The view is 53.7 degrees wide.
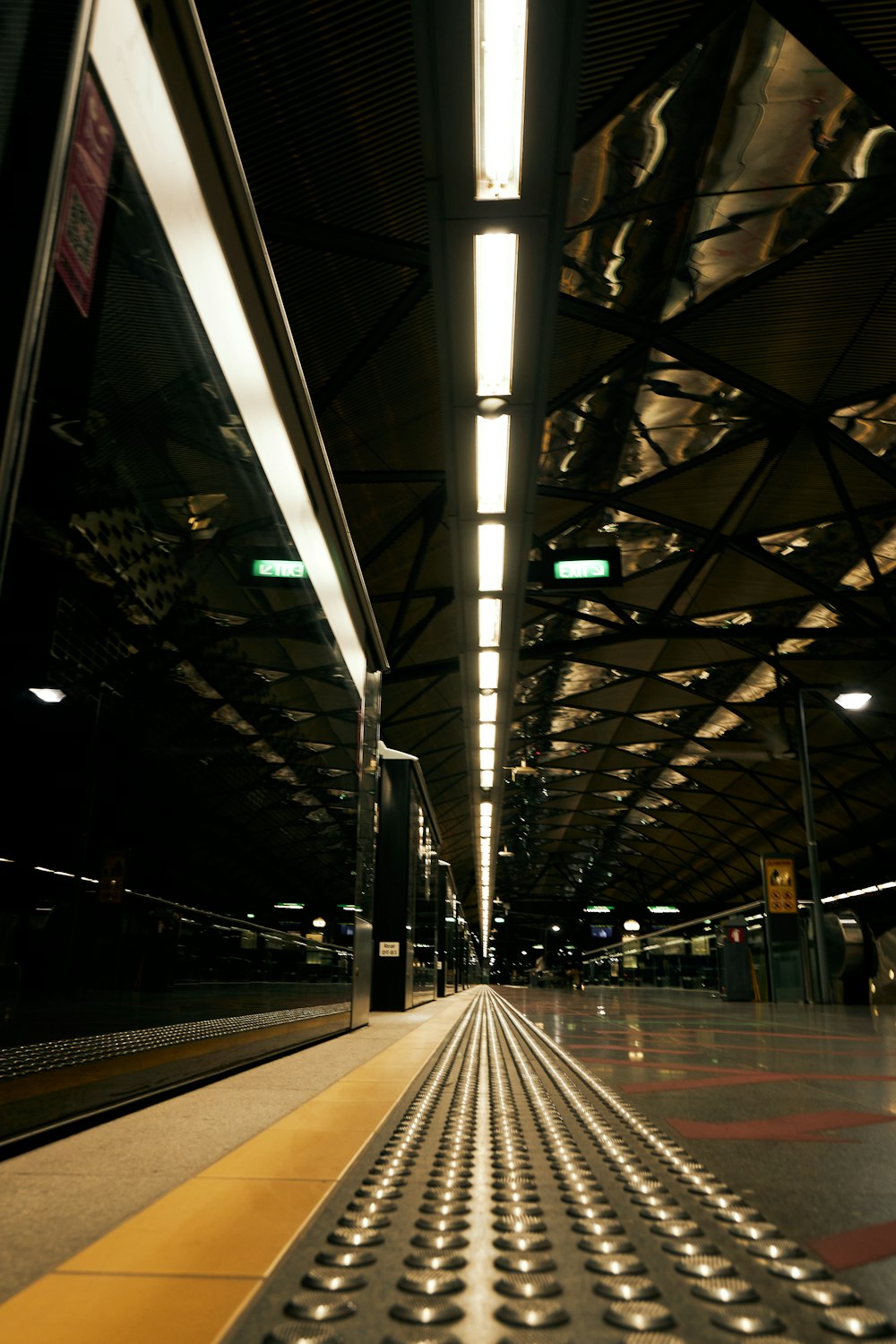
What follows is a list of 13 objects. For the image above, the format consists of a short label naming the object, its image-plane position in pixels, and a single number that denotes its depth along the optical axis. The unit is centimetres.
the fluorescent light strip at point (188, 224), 248
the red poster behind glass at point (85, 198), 200
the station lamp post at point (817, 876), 1767
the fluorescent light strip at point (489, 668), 1560
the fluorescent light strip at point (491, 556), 1119
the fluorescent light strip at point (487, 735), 2023
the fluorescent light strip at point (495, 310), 654
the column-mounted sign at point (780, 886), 2022
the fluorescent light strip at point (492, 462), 892
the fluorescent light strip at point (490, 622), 1345
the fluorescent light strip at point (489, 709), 1806
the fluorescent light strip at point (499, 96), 482
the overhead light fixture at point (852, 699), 1784
